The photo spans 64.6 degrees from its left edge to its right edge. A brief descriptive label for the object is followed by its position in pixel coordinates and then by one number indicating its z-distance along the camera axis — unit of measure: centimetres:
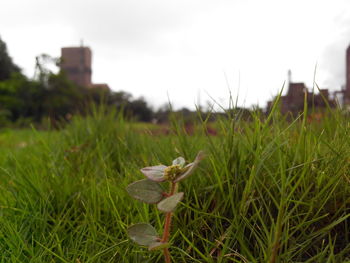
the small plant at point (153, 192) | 15
